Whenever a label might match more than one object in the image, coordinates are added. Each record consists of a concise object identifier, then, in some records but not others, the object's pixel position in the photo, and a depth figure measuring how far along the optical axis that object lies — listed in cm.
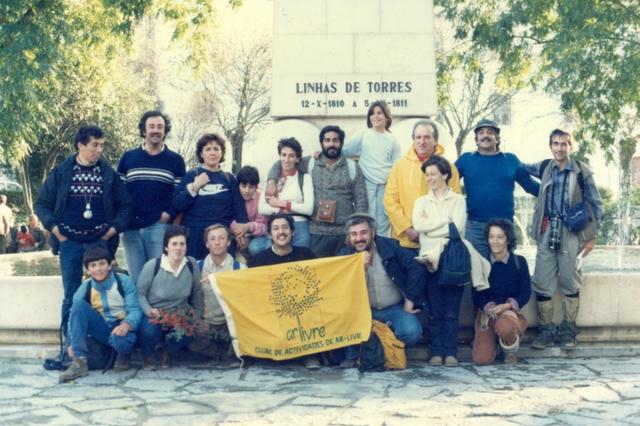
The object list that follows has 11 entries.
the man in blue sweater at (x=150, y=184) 787
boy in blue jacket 704
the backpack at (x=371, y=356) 718
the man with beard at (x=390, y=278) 739
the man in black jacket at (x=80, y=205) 756
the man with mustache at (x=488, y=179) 799
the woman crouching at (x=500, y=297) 744
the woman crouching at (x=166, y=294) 721
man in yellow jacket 786
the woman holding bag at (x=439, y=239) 746
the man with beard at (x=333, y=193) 795
